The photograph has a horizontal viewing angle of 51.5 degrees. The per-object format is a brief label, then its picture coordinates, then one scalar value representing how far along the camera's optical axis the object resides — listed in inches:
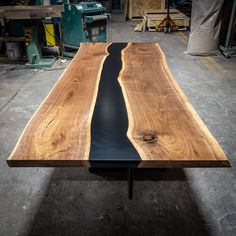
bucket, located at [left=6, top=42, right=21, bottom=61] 153.3
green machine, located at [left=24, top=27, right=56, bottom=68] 140.5
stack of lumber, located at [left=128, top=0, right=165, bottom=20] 276.1
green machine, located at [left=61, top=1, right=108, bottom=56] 144.7
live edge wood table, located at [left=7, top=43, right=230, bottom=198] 32.3
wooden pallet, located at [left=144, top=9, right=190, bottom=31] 223.8
